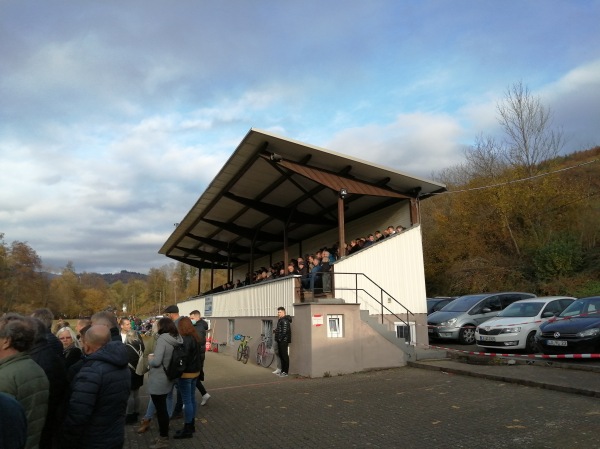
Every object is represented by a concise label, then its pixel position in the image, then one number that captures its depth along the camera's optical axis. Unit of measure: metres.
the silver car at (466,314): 16.78
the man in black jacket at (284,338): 13.04
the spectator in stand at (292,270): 17.00
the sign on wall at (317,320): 12.59
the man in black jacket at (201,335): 8.54
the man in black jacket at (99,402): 3.55
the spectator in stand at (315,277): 13.83
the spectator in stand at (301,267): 16.34
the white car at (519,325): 13.84
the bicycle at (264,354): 15.09
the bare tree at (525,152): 30.88
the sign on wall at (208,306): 24.33
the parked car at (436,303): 21.73
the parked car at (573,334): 11.37
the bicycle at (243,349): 16.67
